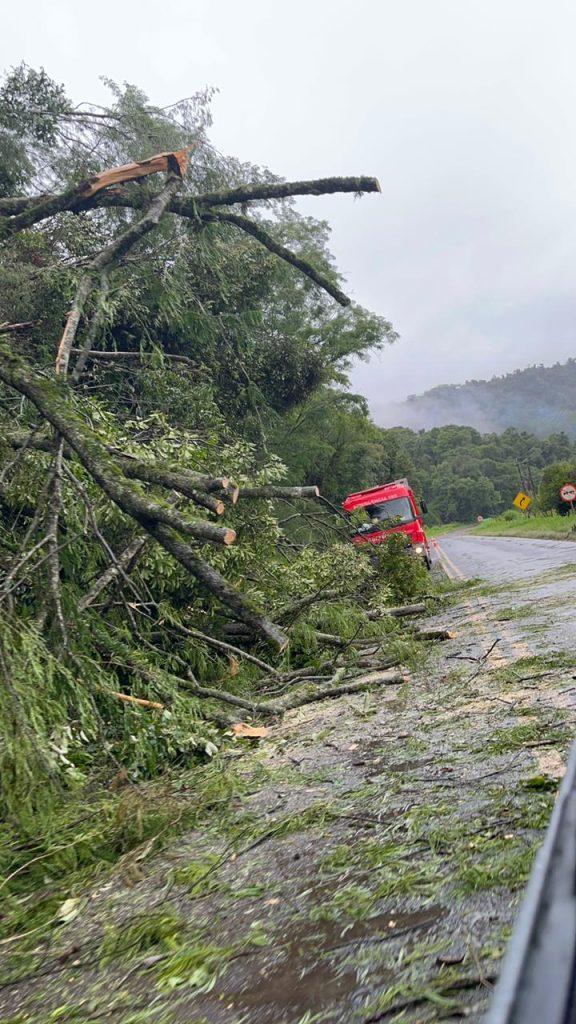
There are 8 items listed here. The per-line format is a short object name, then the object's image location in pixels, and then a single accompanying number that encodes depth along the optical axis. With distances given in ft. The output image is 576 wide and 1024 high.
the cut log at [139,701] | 15.75
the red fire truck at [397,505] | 59.95
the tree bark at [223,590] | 14.91
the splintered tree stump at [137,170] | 25.91
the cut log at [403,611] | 29.20
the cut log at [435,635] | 24.91
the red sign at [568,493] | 97.31
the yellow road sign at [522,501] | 144.97
